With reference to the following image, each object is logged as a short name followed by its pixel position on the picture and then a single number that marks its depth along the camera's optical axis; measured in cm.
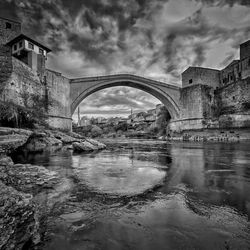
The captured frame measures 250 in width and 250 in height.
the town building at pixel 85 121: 9419
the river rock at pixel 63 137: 1566
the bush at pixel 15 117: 1027
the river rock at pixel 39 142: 1119
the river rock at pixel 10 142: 693
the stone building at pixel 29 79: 1588
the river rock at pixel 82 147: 1188
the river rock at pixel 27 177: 347
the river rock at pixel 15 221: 139
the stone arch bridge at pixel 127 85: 2742
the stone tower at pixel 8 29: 2582
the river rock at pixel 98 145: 1380
